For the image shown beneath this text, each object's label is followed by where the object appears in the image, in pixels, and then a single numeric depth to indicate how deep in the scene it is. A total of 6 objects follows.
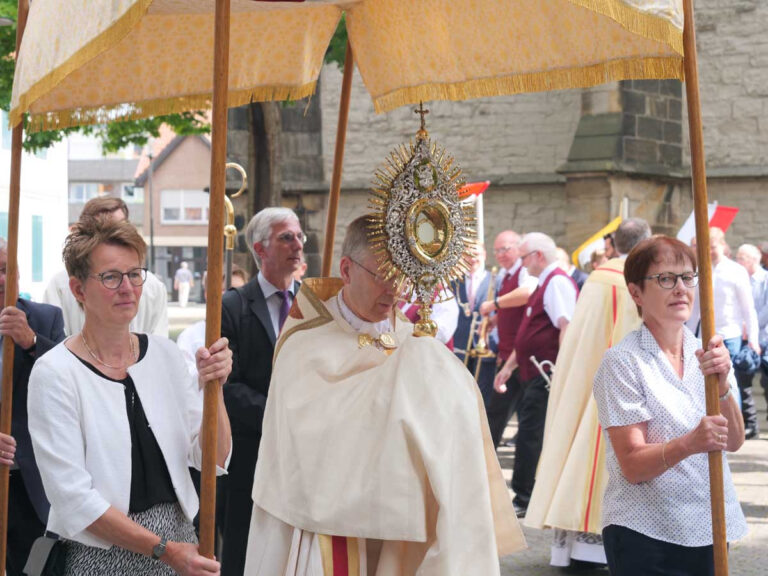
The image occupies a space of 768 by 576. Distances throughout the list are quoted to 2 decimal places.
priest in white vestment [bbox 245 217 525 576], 6.61
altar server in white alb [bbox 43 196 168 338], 11.22
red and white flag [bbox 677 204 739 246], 20.77
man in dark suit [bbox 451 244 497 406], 22.44
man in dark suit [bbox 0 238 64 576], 9.74
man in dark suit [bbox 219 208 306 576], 10.16
